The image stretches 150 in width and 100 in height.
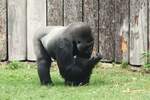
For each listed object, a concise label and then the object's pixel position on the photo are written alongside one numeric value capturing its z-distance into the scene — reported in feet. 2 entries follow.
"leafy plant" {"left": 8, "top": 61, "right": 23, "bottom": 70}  48.59
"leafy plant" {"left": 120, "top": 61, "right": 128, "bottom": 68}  47.11
